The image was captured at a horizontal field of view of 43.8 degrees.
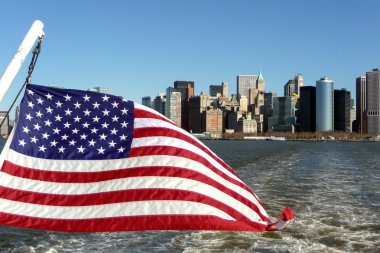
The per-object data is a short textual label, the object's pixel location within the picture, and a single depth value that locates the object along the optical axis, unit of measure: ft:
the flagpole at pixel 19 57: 14.47
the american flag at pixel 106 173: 16.70
